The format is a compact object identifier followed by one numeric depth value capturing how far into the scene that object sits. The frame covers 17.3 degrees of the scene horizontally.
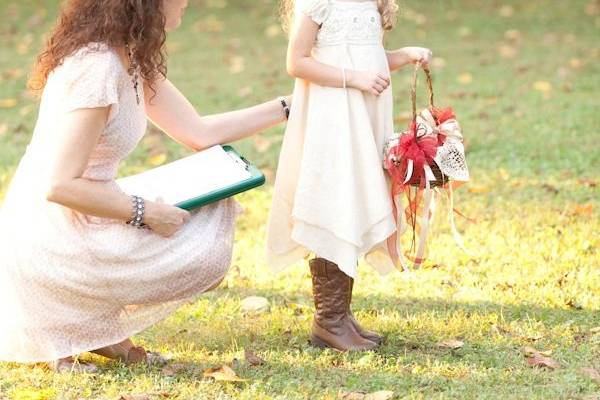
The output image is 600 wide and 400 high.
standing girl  6.12
